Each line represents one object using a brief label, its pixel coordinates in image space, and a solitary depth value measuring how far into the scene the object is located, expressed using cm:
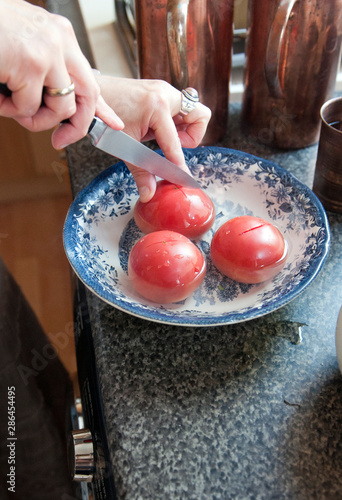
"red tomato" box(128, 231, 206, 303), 65
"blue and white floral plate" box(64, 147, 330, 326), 62
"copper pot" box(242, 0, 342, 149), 80
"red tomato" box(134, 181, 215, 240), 75
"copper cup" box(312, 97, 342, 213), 78
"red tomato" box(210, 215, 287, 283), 68
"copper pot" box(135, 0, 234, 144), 76
